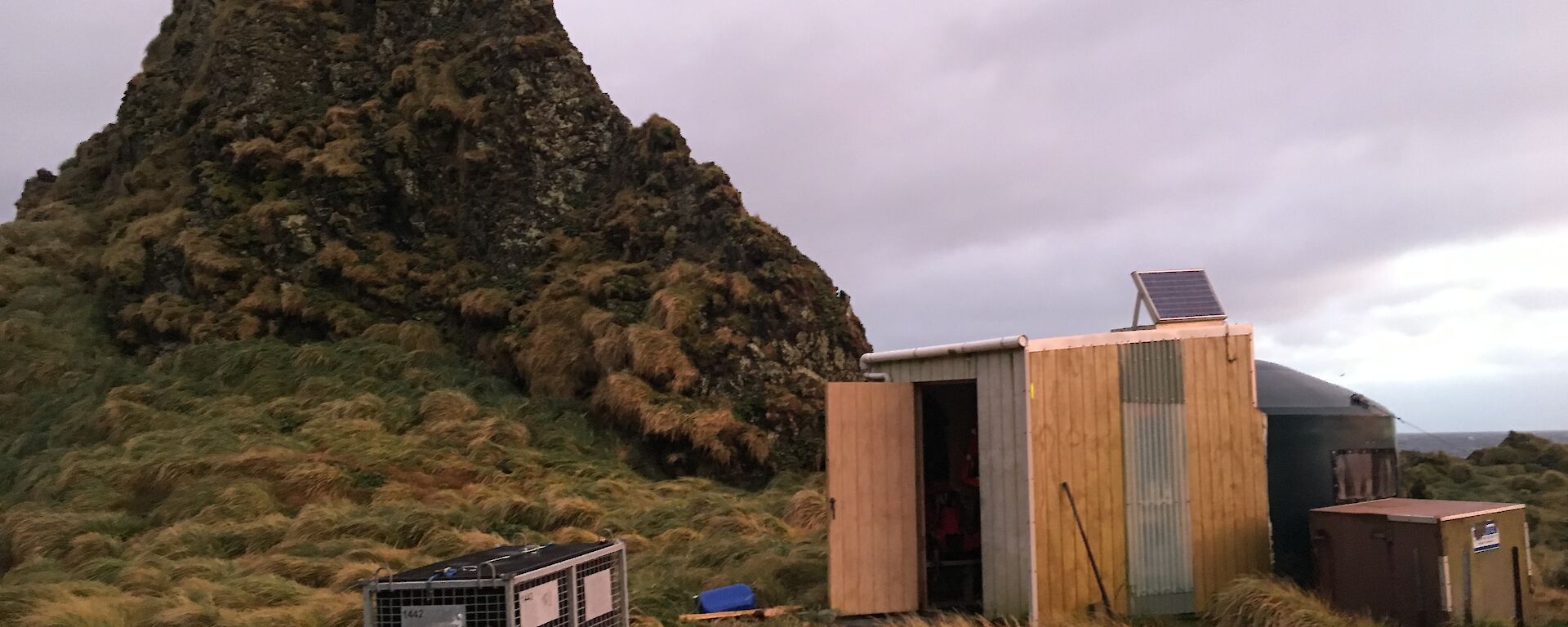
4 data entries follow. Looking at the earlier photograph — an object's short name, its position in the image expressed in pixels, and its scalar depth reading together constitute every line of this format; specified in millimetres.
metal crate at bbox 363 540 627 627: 5438
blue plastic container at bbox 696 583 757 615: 9453
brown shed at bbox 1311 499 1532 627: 8047
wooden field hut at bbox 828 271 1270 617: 8703
